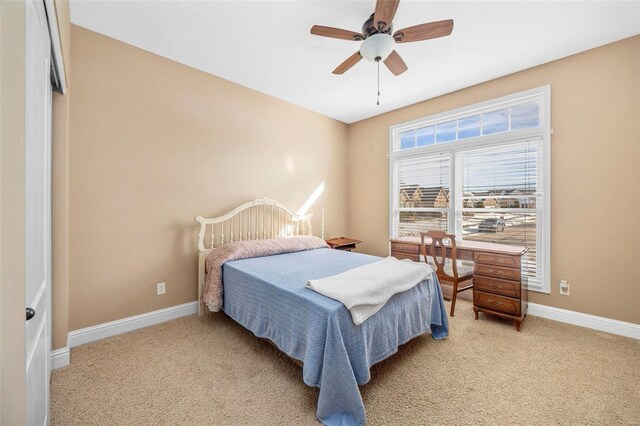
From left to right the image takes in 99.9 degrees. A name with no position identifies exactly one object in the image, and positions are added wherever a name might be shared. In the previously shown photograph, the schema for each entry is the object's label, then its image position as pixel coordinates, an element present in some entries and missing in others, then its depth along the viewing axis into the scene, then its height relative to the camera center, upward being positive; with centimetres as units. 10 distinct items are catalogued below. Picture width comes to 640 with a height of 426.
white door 90 +1
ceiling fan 181 +128
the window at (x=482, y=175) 293 +47
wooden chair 290 -56
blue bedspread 147 -75
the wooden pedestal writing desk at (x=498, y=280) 257 -68
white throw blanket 165 -50
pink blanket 254 -43
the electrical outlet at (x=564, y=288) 273 -77
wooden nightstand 395 -47
